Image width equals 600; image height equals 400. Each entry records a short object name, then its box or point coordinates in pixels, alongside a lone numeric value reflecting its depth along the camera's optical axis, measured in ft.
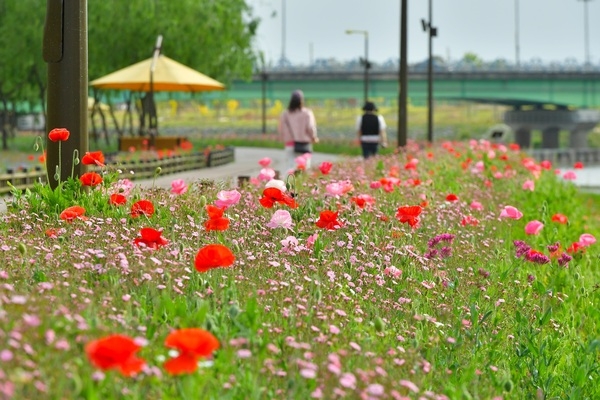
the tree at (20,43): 239.57
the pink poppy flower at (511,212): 39.75
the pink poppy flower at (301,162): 56.61
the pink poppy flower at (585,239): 41.18
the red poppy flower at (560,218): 46.41
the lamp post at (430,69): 209.30
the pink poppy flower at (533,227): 39.43
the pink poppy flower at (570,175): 77.96
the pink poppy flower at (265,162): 51.84
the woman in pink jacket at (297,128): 87.24
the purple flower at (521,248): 37.77
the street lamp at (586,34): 625.16
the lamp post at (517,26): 603.85
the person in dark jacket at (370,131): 115.82
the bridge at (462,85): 423.53
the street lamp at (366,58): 297.25
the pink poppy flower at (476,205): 48.78
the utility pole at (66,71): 50.15
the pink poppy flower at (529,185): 62.26
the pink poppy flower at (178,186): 39.86
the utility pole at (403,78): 144.86
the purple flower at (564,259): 38.78
